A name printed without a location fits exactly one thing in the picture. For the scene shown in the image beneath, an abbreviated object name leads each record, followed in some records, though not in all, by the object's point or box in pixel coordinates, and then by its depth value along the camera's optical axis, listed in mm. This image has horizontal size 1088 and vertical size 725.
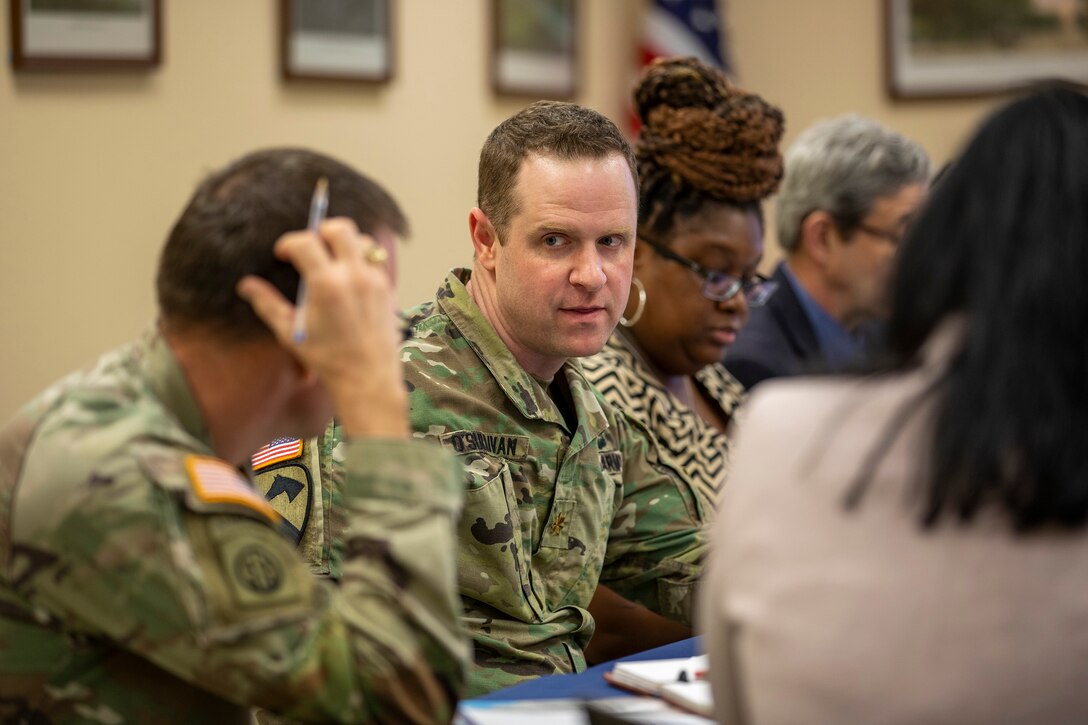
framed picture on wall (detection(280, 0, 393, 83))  8500
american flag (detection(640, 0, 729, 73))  11312
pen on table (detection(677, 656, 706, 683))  3511
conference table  3393
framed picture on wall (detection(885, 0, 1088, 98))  11289
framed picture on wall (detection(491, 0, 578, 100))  9969
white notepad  3498
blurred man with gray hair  7594
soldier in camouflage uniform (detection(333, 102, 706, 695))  4312
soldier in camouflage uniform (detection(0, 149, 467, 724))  2576
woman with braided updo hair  6203
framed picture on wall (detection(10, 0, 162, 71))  7016
